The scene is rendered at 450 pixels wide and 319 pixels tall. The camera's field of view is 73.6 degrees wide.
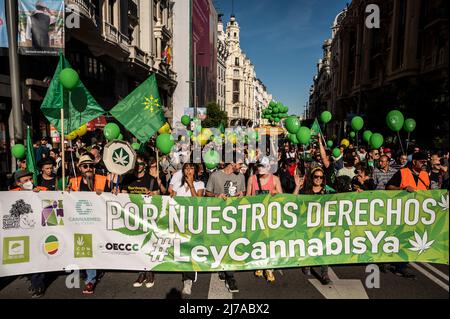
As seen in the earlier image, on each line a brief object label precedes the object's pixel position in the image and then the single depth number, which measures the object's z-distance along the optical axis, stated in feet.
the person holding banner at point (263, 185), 14.35
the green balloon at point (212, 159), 18.78
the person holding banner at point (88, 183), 13.11
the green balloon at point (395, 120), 23.25
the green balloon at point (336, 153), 25.88
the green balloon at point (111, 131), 20.42
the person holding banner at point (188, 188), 13.57
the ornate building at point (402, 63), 57.06
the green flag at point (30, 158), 16.67
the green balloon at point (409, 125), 28.99
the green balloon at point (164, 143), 19.11
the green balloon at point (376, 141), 25.19
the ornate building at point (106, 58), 39.37
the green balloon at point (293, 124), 27.73
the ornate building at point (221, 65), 219.61
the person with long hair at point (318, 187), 13.78
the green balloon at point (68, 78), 14.55
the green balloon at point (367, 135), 29.68
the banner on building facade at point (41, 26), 28.50
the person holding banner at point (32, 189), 12.89
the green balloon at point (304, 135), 22.92
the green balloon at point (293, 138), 31.41
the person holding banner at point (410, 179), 14.33
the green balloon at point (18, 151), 17.79
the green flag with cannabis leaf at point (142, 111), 16.20
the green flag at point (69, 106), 15.35
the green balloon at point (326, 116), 30.78
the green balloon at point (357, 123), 30.44
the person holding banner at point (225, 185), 14.43
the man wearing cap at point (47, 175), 14.34
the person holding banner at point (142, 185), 13.75
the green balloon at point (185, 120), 50.54
